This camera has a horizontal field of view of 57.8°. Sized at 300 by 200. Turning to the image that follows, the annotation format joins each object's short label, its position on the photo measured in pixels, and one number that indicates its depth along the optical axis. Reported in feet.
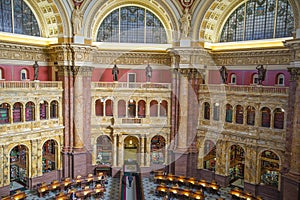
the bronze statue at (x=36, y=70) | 82.99
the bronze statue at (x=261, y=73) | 78.06
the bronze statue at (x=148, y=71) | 93.04
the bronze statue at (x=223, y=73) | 86.21
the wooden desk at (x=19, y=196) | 72.08
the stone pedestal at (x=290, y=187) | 68.13
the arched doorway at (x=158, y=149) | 99.96
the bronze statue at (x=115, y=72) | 92.12
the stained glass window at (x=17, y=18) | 82.48
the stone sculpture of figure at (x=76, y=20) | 85.25
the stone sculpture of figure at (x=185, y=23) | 87.99
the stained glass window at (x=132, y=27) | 97.86
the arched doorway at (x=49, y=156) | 91.37
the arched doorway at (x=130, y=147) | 104.73
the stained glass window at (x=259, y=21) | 81.10
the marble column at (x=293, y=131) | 68.26
